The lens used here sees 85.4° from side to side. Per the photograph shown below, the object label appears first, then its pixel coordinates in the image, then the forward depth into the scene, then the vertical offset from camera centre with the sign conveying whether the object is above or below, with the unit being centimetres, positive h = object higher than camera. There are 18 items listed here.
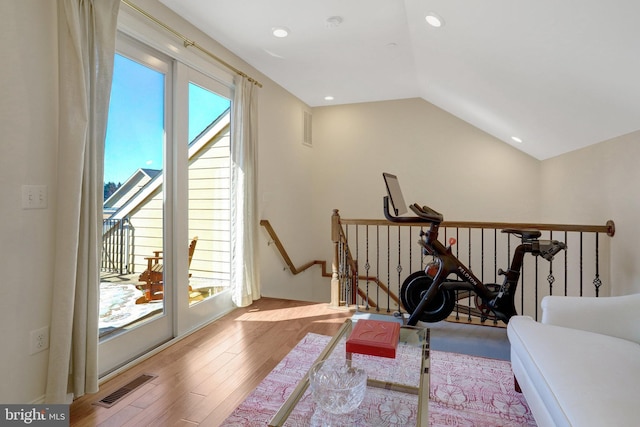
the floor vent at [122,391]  193 -103
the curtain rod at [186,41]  233 +143
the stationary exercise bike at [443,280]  267 -51
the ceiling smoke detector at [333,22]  275 +158
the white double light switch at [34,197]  175 +10
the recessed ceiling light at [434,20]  247 +145
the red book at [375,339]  158 -57
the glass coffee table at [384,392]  128 -72
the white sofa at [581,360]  122 -61
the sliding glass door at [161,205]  235 +10
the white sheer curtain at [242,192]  347 +26
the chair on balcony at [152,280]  261 -49
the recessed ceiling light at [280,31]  294 +160
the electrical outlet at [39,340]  179 -65
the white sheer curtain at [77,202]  183 +8
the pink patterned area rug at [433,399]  133 -101
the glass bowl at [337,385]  132 -67
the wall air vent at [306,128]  517 +135
